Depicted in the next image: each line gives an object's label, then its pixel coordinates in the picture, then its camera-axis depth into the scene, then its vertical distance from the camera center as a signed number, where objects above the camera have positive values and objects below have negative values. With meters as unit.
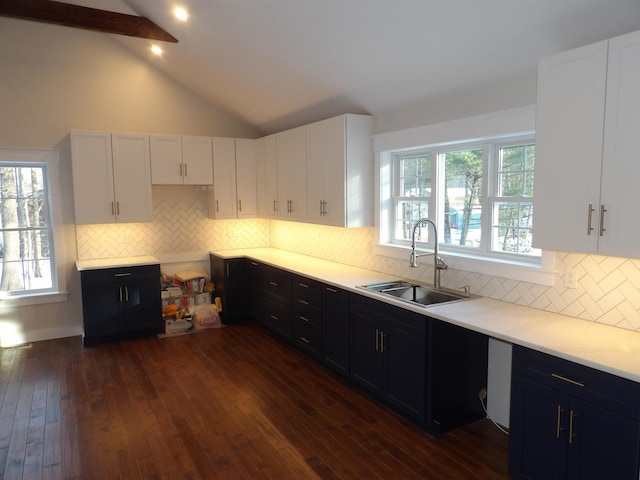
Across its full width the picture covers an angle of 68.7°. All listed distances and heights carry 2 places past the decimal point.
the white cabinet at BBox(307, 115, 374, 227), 4.20 +0.31
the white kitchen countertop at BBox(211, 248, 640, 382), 2.10 -0.69
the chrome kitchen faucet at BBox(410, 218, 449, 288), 3.47 -0.44
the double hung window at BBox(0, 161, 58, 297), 5.11 -0.27
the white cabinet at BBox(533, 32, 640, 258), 2.07 +0.25
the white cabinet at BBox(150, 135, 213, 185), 5.36 +0.53
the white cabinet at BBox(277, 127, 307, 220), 4.86 +0.33
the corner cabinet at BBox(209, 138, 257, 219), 5.72 +0.32
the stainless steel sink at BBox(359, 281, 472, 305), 3.51 -0.69
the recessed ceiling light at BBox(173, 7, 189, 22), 4.02 +1.67
